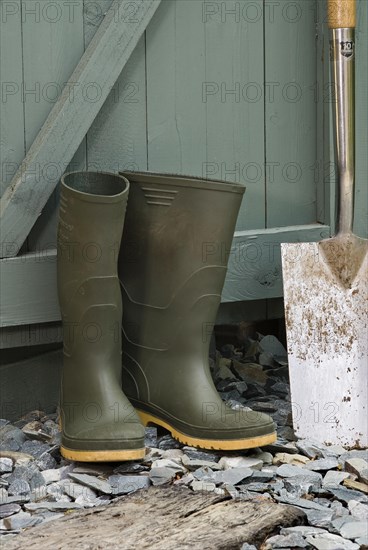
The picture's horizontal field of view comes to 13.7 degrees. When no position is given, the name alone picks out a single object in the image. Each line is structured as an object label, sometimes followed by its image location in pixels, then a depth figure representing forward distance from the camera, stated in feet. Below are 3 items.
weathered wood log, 8.30
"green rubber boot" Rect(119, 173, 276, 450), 10.71
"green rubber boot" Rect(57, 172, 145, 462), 10.06
